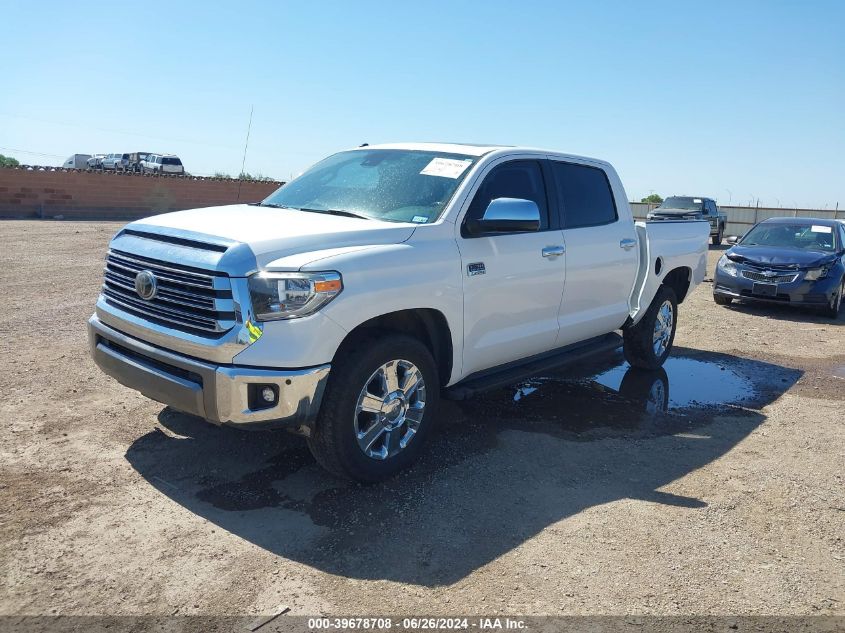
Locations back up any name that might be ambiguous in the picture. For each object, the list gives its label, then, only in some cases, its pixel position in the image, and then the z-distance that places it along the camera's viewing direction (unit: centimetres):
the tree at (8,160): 5420
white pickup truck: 371
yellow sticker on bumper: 367
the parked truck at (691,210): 2450
